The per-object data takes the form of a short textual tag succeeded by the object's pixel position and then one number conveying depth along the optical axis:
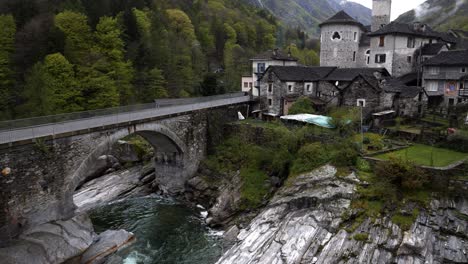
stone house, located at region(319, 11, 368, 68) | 48.62
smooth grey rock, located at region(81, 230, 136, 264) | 21.38
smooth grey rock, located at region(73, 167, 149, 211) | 30.98
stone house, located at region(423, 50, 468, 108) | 36.25
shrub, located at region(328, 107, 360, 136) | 30.88
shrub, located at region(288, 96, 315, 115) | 37.22
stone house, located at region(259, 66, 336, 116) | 40.34
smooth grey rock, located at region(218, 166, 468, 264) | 18.45
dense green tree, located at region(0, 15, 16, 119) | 35.70
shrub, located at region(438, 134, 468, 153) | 26.40
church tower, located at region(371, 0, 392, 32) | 51.03
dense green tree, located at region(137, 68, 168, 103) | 47.22
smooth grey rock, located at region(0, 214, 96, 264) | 18.44
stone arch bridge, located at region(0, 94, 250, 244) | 19.97
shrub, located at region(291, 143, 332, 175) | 26.97
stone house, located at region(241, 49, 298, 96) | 45.19
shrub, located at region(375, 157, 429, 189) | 21.95
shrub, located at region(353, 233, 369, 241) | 19.45
